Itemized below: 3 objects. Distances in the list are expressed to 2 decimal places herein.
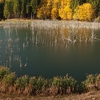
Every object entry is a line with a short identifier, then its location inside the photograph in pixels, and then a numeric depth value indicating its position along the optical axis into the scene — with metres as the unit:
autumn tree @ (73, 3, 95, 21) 64.94
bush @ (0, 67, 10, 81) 14.98
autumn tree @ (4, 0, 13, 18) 76.38
